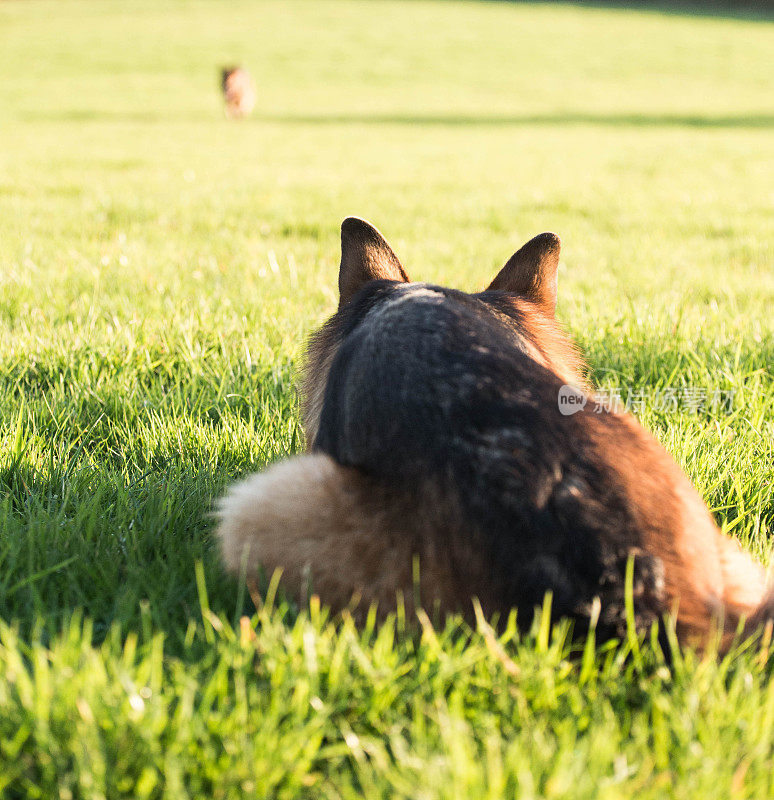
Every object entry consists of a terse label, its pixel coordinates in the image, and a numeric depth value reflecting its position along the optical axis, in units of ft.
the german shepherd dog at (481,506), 10.71
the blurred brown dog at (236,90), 71.45
